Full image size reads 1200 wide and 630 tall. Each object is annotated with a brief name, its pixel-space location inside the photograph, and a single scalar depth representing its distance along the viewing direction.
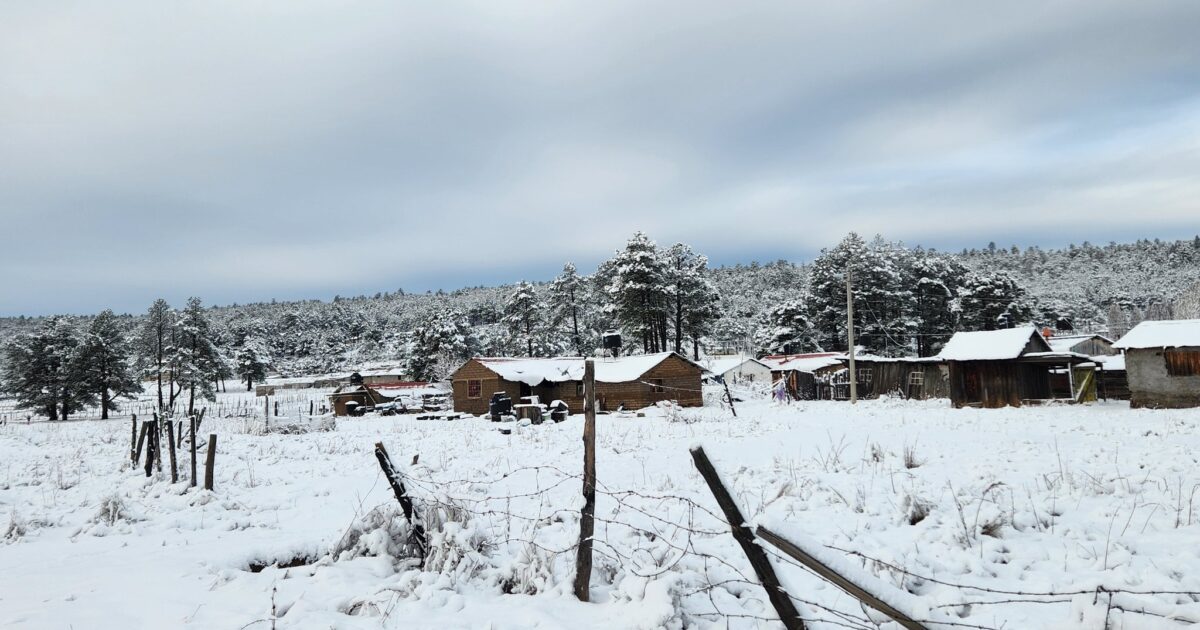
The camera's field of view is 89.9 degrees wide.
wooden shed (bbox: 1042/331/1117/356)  44.53
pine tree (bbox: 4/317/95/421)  45.12
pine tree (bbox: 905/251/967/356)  56.72
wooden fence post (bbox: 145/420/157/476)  13.30
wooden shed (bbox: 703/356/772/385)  60.00
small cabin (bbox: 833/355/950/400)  36.44
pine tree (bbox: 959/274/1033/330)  53.28
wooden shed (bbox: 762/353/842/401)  41.84
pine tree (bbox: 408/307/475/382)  64.44
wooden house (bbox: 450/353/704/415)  37.19
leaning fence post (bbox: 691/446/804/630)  3.90
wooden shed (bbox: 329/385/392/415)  44.06
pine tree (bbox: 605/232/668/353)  53.19
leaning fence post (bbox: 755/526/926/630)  3.34
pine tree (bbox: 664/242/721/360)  55.44
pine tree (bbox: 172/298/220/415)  48.50
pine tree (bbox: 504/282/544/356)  67.25
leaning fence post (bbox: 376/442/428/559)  6.59
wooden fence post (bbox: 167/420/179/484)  11.65
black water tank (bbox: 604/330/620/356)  37.34
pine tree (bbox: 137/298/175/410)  48.91
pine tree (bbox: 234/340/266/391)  84.56
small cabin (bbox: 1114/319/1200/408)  23.06
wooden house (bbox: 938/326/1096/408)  27.98
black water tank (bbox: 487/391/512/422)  31.64
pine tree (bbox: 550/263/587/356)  66.19
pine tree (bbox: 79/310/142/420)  46.12
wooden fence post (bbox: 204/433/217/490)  11.05
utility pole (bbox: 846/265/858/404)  31.73
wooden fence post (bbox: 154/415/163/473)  12.93
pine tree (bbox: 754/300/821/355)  59.84
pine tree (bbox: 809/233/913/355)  53.59
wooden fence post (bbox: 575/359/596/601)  5.48
